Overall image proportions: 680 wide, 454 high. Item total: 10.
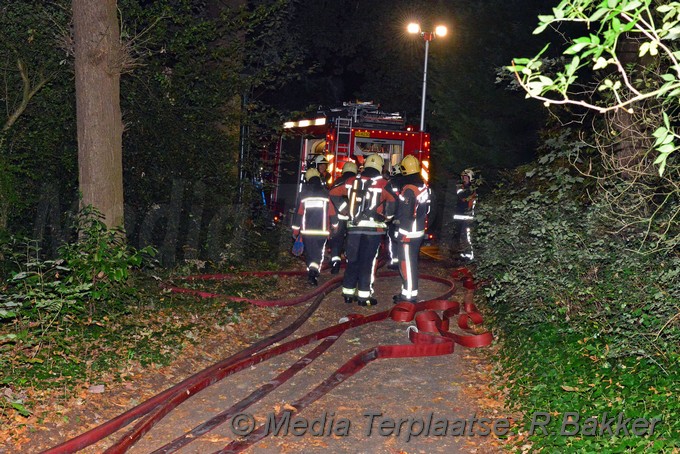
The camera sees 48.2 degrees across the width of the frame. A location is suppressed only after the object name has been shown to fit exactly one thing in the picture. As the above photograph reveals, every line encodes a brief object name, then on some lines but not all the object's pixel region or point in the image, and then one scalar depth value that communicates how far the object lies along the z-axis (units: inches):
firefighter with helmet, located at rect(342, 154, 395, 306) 423.8
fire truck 684.1
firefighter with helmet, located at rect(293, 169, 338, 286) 479.5
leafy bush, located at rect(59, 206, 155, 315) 309.9
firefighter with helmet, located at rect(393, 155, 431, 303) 415.8
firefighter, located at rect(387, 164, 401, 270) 553.6
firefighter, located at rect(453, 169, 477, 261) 609.9
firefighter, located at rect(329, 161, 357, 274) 444.5
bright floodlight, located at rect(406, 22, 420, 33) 847.1
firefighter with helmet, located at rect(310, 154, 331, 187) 662.4
